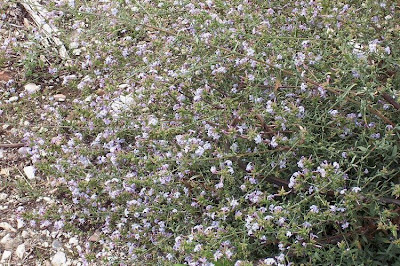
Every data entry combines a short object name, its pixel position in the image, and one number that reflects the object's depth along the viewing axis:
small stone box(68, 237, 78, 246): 3.16
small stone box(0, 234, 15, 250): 3.17
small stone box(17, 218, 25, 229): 3.21
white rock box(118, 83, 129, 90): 3.63
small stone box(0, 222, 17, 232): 3.25
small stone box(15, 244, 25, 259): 3.14
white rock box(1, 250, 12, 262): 3.12
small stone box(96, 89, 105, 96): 3.67
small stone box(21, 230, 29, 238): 3.21
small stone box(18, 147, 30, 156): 3.30
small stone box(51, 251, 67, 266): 3.08
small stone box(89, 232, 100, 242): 3.09
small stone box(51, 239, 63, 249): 3.16
